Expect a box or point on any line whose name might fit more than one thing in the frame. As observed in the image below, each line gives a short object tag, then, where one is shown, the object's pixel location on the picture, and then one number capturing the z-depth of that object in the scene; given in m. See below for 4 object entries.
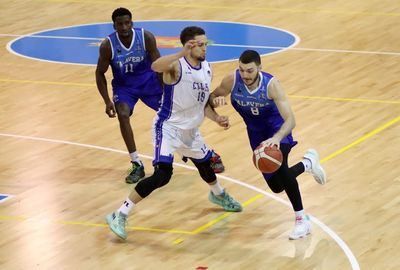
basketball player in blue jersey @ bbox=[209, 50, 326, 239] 16.32
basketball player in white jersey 16.82
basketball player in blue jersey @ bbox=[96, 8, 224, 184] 19.95
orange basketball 16.09
